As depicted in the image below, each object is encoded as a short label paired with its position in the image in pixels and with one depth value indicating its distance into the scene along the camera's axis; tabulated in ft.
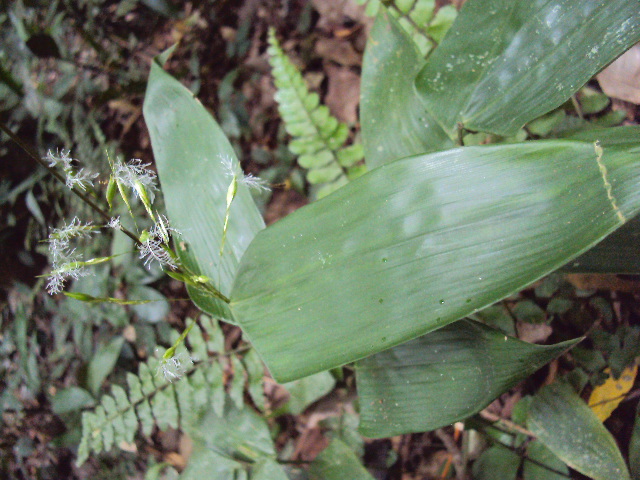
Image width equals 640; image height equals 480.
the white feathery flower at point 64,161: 0.61
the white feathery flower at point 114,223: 0.61
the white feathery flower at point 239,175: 0.70
